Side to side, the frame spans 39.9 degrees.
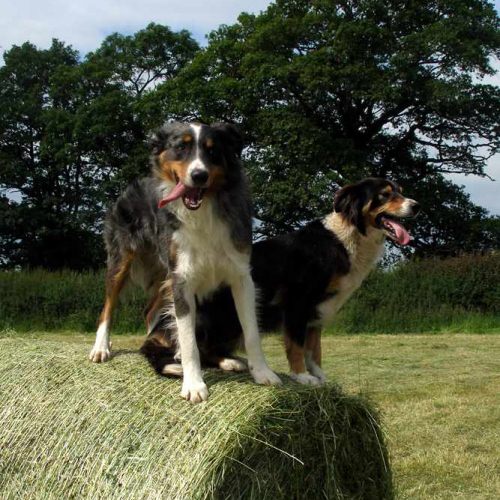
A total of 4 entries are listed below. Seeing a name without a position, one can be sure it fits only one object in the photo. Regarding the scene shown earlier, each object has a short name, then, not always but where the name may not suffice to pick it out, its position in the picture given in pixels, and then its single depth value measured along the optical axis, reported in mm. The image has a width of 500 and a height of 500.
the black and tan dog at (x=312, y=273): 4457
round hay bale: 3201
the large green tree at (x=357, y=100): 21859
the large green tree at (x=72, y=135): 26938
